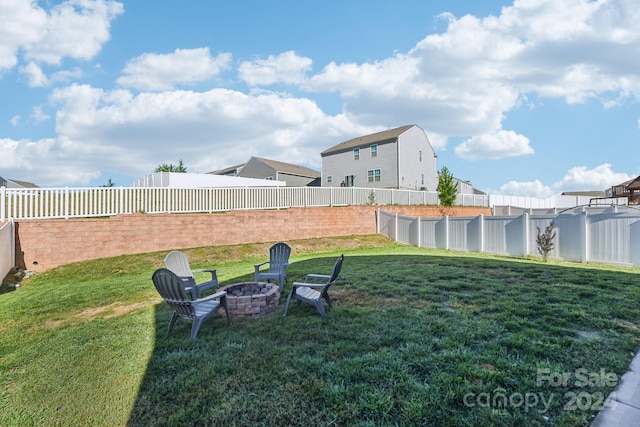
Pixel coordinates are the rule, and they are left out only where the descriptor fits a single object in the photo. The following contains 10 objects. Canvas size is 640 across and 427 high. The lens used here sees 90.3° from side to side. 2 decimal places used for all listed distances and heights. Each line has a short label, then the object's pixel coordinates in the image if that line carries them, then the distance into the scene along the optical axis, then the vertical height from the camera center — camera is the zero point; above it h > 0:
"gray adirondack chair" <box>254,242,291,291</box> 6.84 -1.08
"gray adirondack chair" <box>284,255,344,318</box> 4.65 -1.27
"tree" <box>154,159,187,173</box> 43.38 +6.48
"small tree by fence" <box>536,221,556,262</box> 10.68 -1.08
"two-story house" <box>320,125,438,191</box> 27.66 +4.77
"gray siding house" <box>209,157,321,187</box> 32.25 +4.44
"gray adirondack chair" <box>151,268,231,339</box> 4.06 -1.14
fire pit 4.87 -1.40
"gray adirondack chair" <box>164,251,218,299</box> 5.89 -1.15
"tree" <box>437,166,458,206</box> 22.67 +1.60
